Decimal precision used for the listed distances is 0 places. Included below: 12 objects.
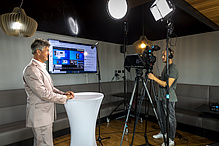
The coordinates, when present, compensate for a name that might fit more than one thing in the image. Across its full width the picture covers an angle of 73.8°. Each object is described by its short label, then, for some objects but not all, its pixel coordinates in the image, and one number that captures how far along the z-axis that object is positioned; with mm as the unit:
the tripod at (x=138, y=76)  2032
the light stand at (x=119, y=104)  2443
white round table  1510
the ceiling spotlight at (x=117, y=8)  2191
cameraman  2305
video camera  1998
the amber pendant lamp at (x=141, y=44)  3139
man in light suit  1547
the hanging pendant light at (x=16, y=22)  1946
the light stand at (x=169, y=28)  1478
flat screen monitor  3213
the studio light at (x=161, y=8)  1593
